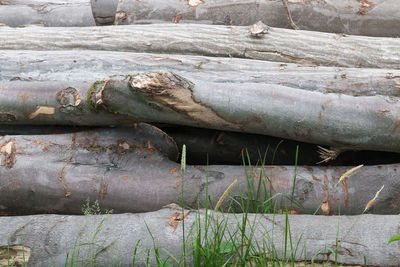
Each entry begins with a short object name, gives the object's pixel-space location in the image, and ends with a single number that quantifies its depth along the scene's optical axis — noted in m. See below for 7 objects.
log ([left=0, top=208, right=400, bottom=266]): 1.70
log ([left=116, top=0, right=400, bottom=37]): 3.36
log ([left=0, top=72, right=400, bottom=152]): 2.04
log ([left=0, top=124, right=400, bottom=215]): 2.14
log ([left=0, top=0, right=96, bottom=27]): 3.98
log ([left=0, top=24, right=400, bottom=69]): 2.92
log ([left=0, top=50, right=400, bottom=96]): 2.37
